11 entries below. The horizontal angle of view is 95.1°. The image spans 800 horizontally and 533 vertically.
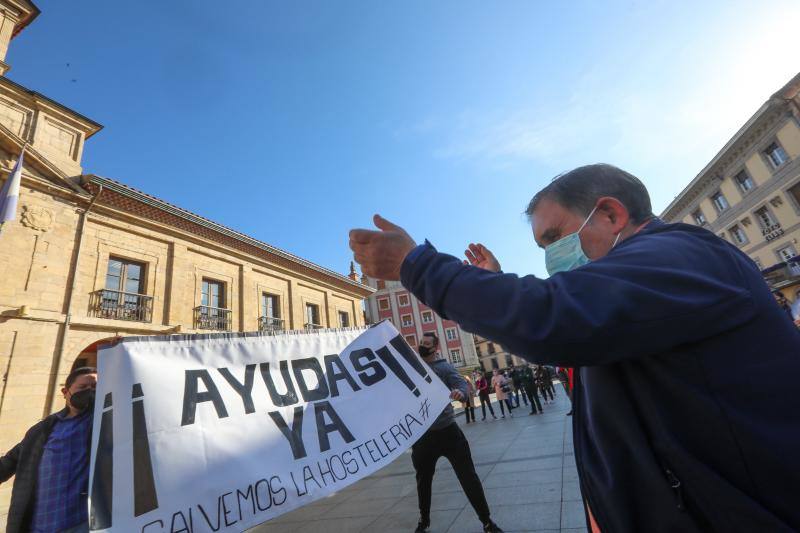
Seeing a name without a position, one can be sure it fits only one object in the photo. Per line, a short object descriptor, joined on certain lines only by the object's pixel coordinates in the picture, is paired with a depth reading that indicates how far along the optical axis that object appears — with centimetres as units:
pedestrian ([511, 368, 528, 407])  1700
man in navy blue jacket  78
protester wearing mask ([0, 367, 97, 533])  282
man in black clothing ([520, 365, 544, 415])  1244
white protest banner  221
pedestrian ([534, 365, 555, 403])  1720
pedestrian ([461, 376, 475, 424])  1358
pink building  4669
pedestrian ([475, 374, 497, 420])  1393
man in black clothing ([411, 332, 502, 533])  359
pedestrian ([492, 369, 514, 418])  1324
